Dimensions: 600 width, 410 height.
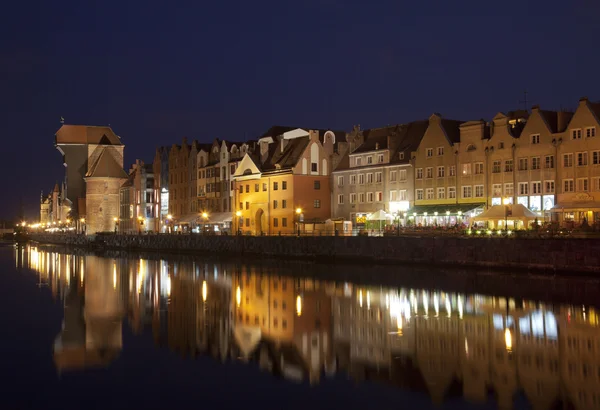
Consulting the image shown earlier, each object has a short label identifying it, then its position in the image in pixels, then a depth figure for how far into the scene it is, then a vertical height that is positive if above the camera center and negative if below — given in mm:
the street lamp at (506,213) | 52388 +655
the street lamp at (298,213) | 79625 +1489
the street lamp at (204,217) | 96219 +1520
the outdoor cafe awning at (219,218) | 94000 +1365
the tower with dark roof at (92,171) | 134250 +11191
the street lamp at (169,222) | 110588 +1119
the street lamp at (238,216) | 89500 +1383
